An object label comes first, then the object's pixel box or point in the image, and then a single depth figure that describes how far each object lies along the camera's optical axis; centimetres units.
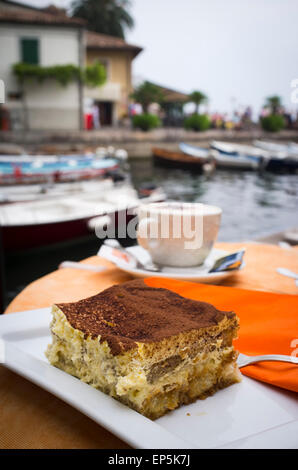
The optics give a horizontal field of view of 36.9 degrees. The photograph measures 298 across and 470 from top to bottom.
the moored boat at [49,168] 656
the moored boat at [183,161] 1278
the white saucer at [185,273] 77
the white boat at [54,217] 411
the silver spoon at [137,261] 83
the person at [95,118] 1695
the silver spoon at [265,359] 49
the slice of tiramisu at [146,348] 42
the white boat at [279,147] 1607
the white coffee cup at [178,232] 80
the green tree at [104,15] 2200
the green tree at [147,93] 1825
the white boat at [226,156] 1364
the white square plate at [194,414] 35
